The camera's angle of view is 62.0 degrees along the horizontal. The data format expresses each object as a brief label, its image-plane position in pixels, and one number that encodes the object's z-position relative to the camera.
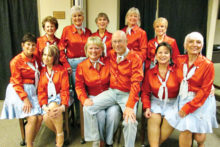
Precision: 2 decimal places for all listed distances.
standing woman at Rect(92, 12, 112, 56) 2.46
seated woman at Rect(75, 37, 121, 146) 1.98
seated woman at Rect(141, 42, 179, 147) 1.91
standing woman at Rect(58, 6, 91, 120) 2.46
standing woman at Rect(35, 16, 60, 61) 2.38
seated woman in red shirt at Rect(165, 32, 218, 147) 1.79
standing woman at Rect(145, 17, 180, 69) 2.46
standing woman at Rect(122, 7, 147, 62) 2.46
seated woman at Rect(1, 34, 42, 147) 2.03
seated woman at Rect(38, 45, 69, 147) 2.04
